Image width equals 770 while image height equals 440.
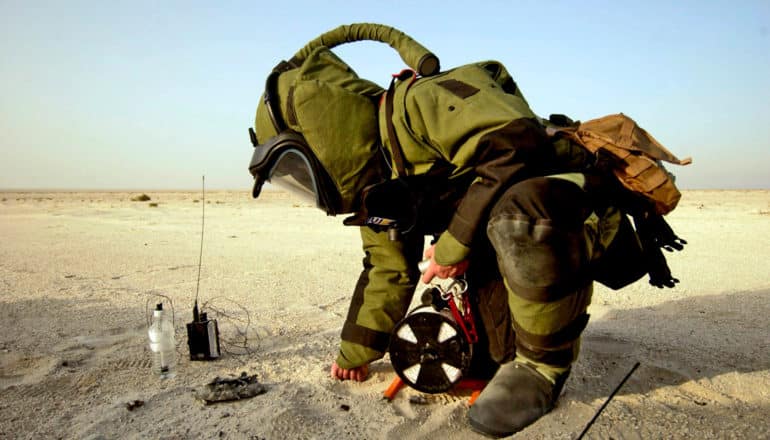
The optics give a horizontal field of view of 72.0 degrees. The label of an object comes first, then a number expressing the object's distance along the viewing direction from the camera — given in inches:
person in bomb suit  80.6
